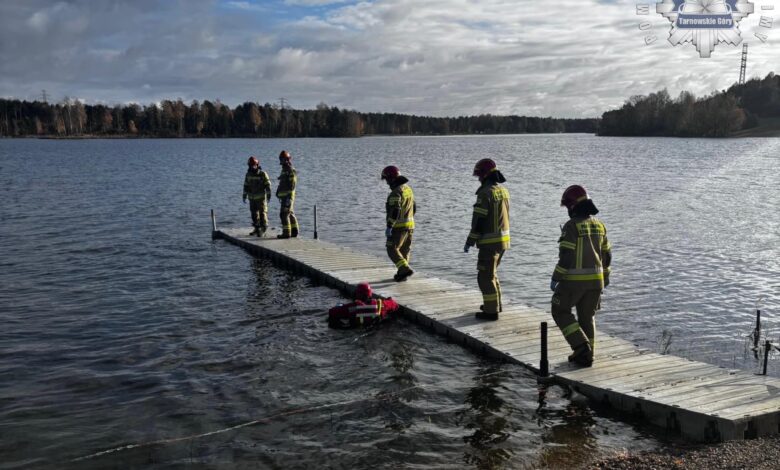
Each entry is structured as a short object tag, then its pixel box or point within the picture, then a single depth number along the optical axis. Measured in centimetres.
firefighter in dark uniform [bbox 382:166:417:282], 1293
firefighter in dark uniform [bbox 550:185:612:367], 821
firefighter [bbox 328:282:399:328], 1194
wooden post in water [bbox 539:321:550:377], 891
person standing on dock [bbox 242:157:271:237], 2006
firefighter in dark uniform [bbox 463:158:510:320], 1029
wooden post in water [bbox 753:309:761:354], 1153
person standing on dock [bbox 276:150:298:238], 1856
